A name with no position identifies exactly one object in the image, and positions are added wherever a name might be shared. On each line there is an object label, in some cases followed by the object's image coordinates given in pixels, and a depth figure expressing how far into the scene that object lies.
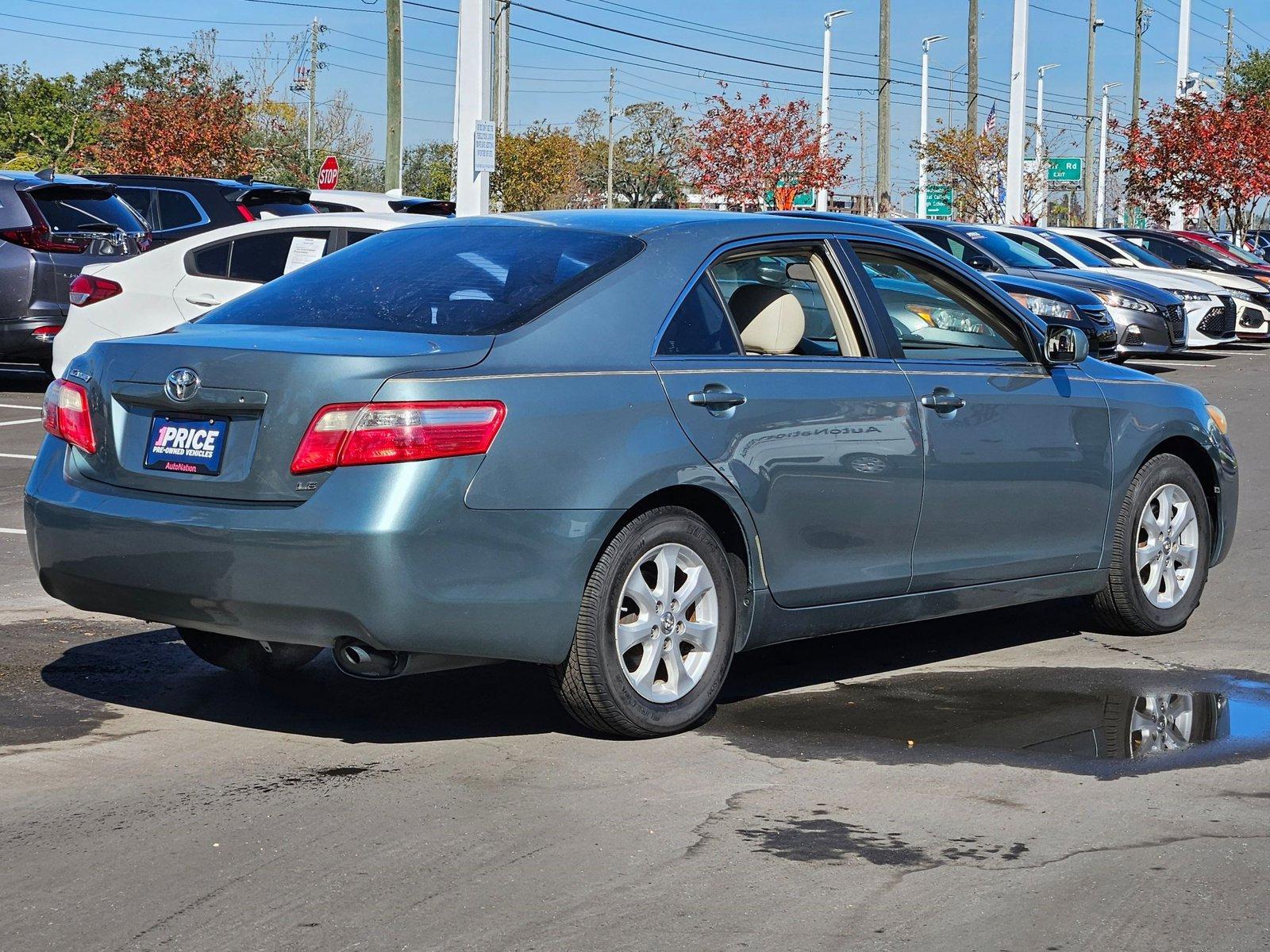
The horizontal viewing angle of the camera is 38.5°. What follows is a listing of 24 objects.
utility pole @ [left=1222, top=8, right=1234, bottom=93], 95.19
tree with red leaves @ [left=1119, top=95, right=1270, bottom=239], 47.41
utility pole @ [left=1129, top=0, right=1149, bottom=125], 69.69
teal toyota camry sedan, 4.82
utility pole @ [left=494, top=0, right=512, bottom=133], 45.07
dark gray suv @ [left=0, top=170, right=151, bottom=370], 16.08
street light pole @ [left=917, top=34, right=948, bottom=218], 51.22
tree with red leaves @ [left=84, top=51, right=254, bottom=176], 42.31
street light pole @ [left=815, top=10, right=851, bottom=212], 50.38
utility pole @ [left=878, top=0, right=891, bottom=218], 44.81
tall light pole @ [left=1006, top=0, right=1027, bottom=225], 36.50
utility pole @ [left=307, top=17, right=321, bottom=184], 73.70
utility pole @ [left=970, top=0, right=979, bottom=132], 45.91
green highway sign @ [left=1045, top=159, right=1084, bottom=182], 51.88
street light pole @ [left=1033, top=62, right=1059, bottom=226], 51.44
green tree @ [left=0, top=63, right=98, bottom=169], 68.75
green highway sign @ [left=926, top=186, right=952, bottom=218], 52.00
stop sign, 33.37
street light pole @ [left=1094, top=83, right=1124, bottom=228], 65.62
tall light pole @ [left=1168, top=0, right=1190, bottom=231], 50.22
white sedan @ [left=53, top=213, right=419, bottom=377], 13.11
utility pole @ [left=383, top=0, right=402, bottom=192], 31.84
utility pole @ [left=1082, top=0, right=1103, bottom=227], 67.94
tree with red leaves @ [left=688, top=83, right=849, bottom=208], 48.62
